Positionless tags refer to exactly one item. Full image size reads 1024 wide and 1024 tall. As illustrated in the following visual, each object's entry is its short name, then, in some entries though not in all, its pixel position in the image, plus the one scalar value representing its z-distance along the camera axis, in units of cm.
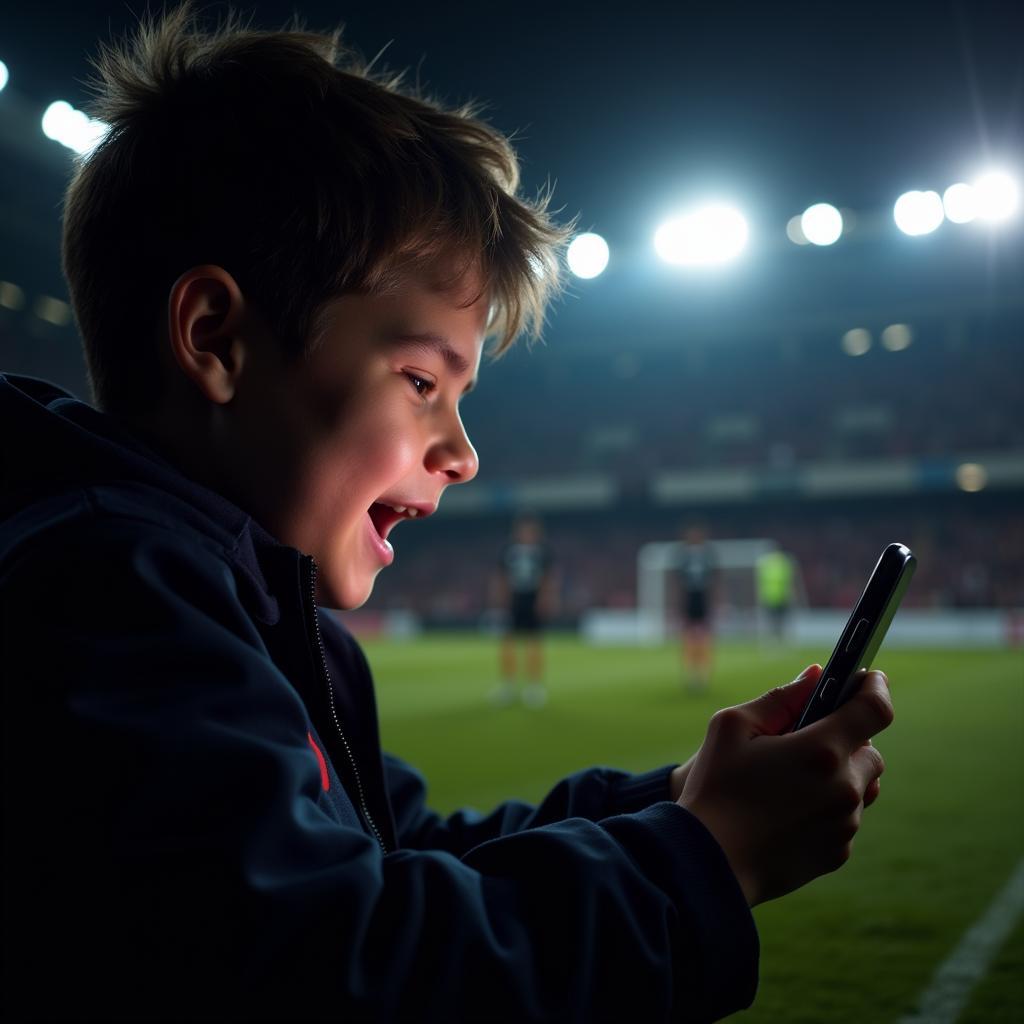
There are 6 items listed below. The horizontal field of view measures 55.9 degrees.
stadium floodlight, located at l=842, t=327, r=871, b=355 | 2659
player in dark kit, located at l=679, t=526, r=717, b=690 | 1022
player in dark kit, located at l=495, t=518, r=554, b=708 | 993
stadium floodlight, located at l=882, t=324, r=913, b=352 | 2622
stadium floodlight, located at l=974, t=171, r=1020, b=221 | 1555
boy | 62
